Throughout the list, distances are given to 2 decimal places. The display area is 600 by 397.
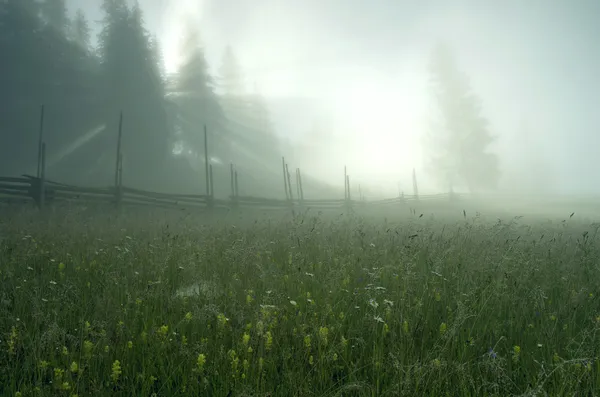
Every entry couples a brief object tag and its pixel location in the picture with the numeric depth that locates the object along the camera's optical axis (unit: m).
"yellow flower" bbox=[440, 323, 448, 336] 2.43
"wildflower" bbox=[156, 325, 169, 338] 2.30
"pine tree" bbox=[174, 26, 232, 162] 32.97
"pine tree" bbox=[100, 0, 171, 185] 26.95
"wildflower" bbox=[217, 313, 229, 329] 2.40
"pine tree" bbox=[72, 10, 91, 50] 32.91
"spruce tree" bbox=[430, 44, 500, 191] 38.62
